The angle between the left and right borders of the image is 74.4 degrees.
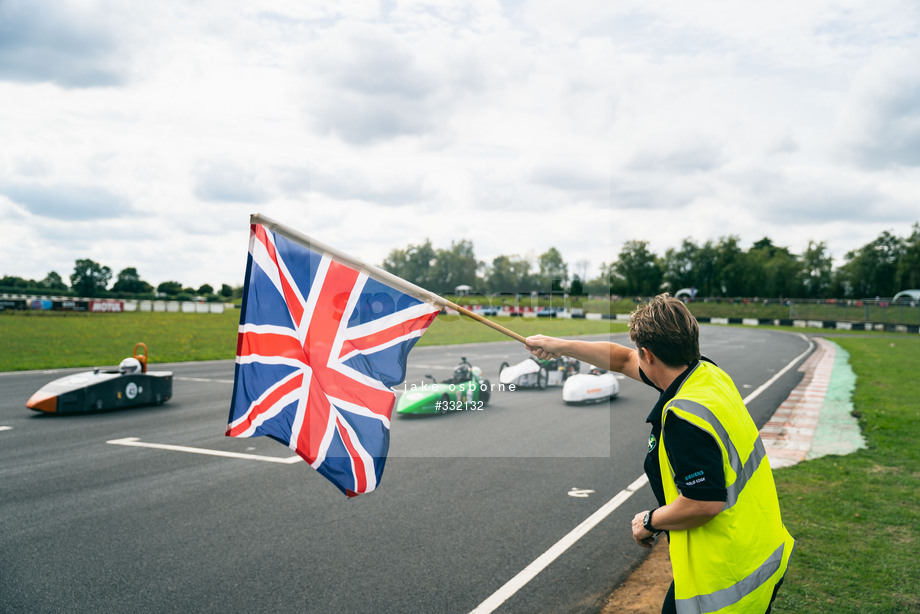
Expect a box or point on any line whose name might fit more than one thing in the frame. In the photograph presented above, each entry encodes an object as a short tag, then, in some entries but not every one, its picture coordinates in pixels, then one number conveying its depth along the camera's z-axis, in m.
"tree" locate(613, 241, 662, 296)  107.31
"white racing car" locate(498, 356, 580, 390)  14.51
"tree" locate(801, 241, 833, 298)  92.62
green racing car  10.95
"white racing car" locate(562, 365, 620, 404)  12.38
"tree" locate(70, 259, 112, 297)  91.06
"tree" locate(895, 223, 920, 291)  76.62
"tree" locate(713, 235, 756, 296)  102.88
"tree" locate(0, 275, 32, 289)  89.31
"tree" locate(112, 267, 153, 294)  92.06
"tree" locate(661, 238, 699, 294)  108.19
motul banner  53.03
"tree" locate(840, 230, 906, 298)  81.56
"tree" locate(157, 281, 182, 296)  88.54
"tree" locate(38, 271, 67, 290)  94.00
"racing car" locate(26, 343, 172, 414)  10.24
